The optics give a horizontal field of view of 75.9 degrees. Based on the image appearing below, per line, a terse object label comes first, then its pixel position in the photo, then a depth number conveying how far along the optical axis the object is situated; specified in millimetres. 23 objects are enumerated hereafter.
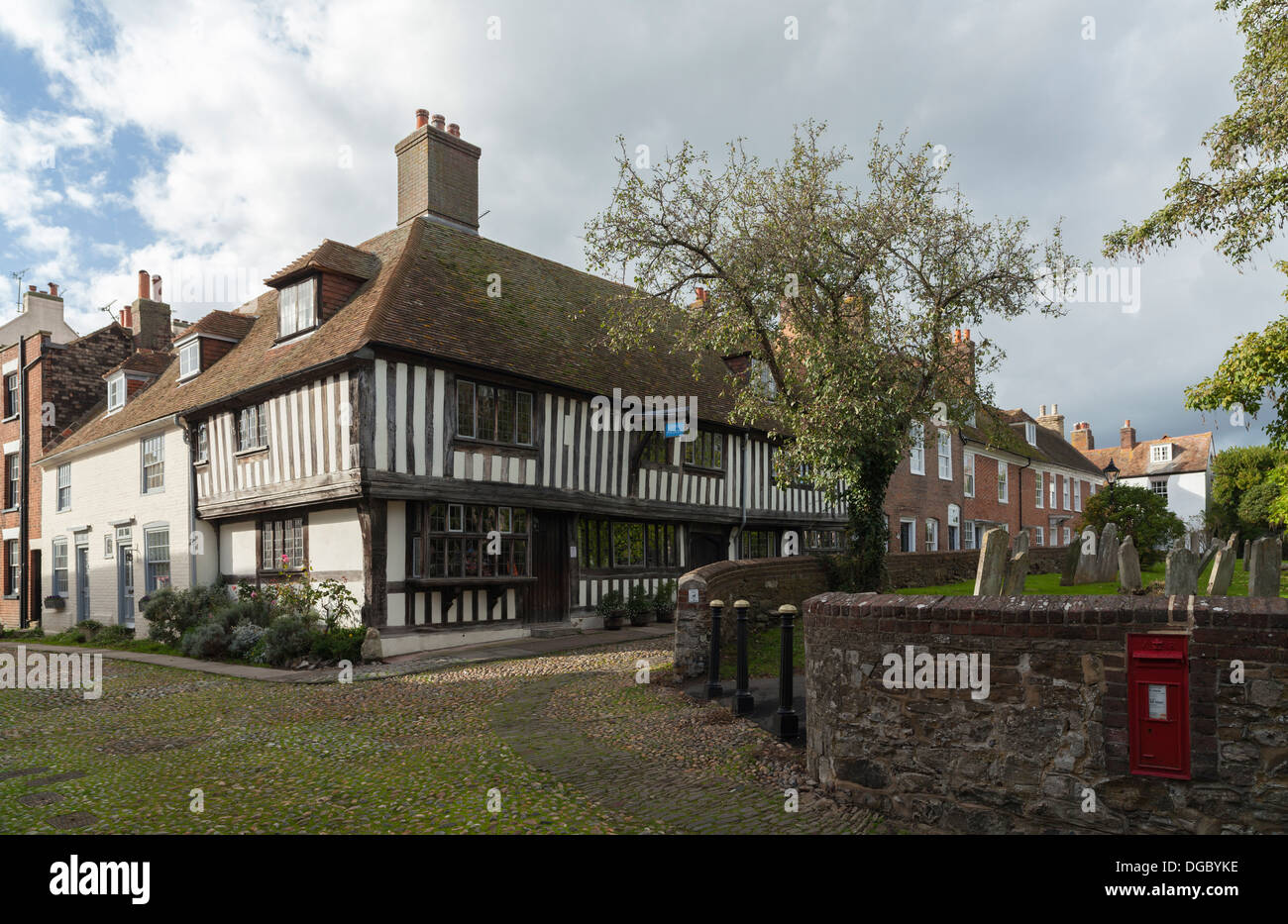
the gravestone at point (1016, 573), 9078
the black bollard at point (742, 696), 8602
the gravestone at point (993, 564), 8039
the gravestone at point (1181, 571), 8273
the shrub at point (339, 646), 13422
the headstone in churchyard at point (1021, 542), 12131
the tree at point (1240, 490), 45125
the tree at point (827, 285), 14734
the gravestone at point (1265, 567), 7929
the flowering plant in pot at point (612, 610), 17625
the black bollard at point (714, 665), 9500
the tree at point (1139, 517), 23688
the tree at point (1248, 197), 10875
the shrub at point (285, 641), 13492
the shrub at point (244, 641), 14383
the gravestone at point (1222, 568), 8312
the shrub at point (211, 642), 14875
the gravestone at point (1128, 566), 11898
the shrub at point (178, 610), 17031
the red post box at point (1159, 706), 4430
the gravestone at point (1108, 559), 16422
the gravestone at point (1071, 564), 16438
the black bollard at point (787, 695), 7406
